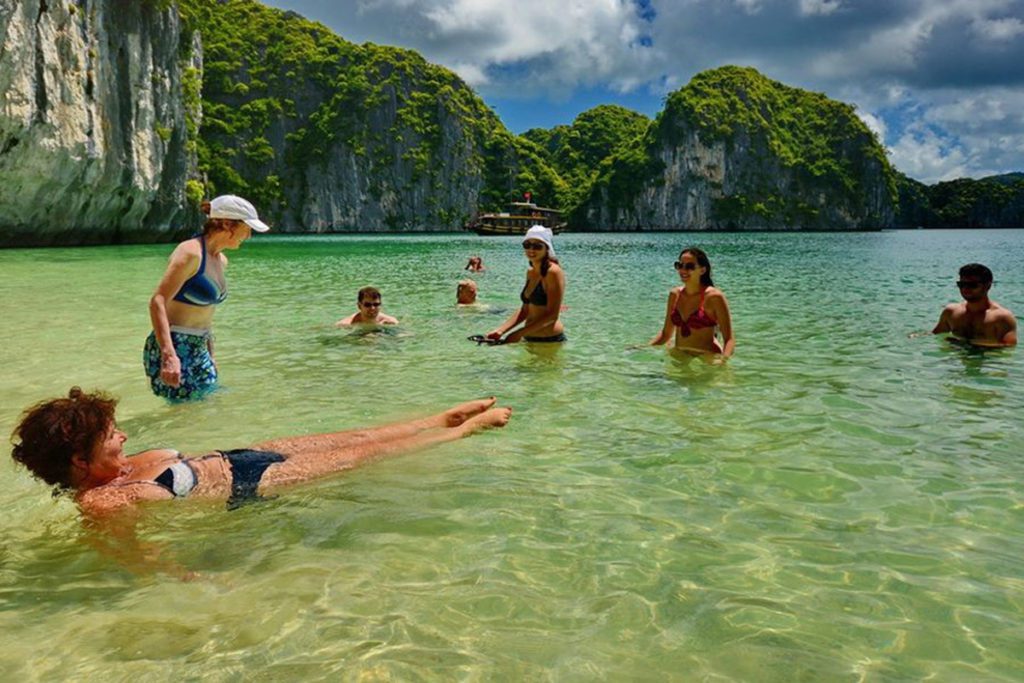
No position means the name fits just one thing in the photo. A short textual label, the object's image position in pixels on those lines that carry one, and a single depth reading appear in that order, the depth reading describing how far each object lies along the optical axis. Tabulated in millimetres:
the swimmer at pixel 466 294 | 13500
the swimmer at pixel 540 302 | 8391
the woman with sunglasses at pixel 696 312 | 7887
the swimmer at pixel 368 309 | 10398
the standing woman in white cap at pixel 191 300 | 4988
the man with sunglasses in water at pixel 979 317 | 8891
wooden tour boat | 99562
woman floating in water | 3420
